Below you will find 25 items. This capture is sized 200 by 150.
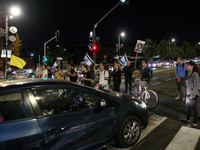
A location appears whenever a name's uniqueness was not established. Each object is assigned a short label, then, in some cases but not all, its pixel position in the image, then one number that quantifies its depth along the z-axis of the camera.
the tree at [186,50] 65.69
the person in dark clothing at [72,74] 7.52
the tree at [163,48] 45.50
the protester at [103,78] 6.02
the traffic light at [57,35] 18.33
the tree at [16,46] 28.78
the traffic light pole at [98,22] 12.66
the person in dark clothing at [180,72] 7.08
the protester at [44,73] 8.75
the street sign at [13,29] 14.00
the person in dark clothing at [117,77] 7.50
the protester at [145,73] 6.70
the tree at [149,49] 43.28
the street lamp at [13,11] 13.02
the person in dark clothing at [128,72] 8.55
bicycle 6.29
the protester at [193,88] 4.30
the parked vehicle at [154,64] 35.38
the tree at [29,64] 29.80
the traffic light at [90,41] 15.81
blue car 2.26
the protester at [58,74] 9.13
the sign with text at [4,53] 13.35
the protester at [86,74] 6.71
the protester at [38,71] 11.01
